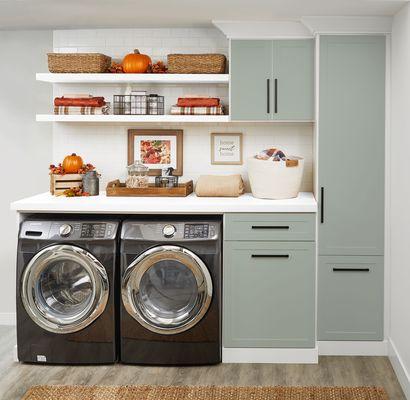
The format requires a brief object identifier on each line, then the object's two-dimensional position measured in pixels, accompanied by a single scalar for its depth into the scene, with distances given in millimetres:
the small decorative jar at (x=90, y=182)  4699
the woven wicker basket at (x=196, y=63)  4652
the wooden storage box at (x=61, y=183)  4672
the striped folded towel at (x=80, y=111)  4770
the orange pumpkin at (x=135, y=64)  4715
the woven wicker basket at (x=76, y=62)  4688
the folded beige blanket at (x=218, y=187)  4582
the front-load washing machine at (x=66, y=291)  4211
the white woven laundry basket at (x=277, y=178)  4473
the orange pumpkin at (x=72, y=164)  4797
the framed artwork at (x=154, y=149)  5035
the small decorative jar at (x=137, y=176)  4762
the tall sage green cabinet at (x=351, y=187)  4398
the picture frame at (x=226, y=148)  5000
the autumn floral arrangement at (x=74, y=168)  4711
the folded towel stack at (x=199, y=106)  4715
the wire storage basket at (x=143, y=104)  4762
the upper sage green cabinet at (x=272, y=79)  4570
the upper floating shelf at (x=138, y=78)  4637
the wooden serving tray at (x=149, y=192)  4629
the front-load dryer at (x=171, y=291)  4188
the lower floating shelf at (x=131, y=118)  4656
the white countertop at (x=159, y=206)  4270
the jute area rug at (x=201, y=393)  3787
